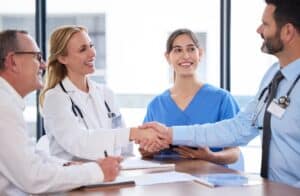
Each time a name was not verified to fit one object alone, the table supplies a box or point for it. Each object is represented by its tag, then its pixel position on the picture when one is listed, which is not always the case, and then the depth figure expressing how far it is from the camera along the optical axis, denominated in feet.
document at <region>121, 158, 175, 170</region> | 9.08
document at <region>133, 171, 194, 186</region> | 8.40
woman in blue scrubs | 10.82
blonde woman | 9.62
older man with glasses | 8.04
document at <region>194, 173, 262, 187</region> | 8.29
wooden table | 7.98
